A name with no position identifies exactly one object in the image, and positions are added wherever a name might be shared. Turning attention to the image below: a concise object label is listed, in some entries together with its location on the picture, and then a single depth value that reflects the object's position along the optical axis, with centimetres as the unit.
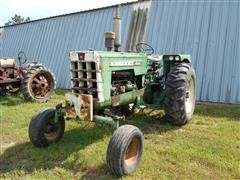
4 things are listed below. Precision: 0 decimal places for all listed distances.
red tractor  497
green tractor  247
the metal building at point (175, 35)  485
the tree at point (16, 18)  3489
